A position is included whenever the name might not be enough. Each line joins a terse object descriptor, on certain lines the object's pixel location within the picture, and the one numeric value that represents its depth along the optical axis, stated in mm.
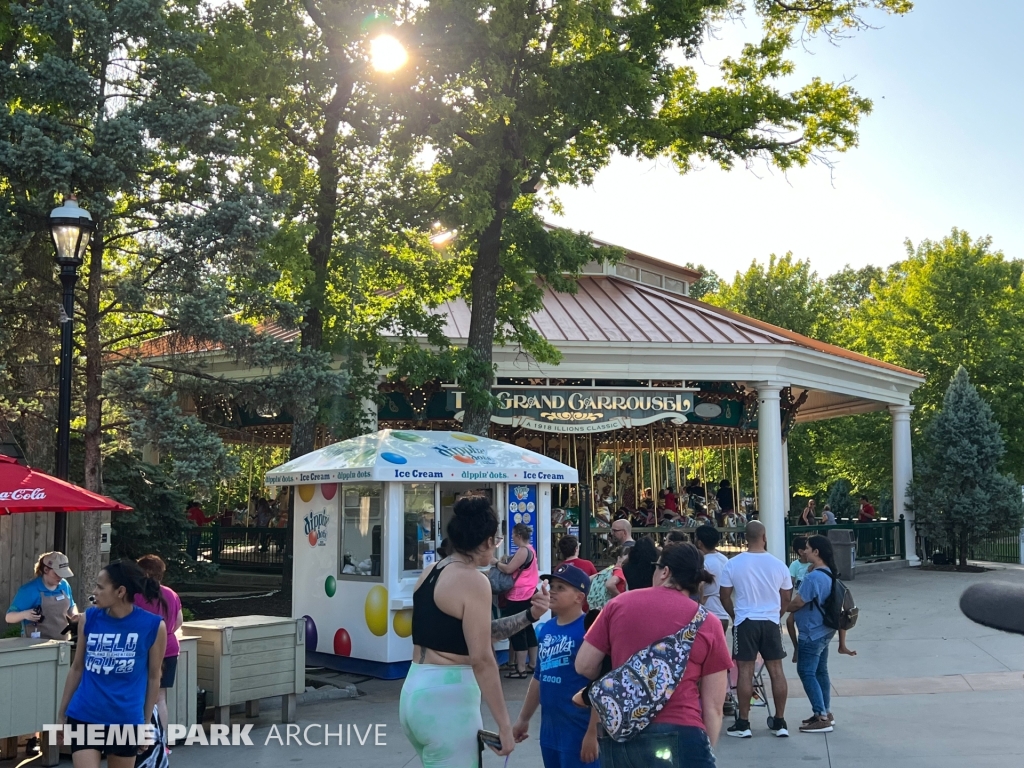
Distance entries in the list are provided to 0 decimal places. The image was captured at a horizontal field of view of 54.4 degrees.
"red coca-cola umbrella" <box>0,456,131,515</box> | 8836
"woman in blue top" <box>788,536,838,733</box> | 8938
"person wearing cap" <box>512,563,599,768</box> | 5129
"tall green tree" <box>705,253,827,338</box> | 47719
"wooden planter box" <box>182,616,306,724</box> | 9203
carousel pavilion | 20359
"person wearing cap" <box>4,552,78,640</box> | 8742
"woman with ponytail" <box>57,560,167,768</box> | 5543
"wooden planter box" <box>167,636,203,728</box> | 8539
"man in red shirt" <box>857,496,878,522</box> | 27856
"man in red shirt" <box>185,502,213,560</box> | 22072
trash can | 22859
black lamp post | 10156
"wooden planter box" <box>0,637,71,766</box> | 7770
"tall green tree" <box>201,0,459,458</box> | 15398
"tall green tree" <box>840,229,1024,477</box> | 35125
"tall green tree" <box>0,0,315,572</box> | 12117
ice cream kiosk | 11914
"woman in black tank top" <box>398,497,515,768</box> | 4520
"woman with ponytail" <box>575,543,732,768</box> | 4363
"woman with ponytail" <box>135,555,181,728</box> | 7355
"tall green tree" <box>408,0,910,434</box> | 15570
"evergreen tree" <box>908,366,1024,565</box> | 25688
